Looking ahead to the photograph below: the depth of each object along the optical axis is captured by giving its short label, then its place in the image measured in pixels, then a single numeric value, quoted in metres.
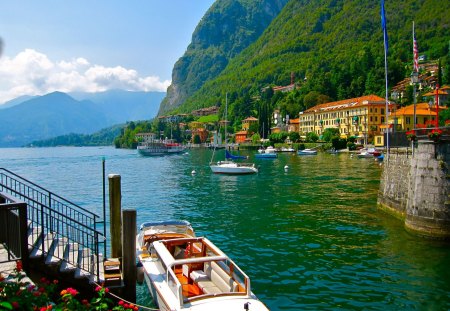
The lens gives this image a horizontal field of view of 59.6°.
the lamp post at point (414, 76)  22.76
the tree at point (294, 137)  141.75
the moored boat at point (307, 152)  107.54
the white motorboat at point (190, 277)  10.23
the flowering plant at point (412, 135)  20.84
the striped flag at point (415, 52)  26.67
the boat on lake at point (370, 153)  84.75
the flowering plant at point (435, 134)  19.02
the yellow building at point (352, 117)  118.12
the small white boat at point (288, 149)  127.43
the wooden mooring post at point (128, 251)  12.24
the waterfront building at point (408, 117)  95.12
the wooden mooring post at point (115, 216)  13.73
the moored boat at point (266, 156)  98.06
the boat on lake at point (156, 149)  142.12
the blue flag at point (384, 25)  28.12
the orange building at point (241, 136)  189.12
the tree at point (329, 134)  124.82
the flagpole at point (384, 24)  28.04
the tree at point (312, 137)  131.88
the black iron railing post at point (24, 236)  10.36
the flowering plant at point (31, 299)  6.31
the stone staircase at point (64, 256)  11.22
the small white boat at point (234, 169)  58.81
